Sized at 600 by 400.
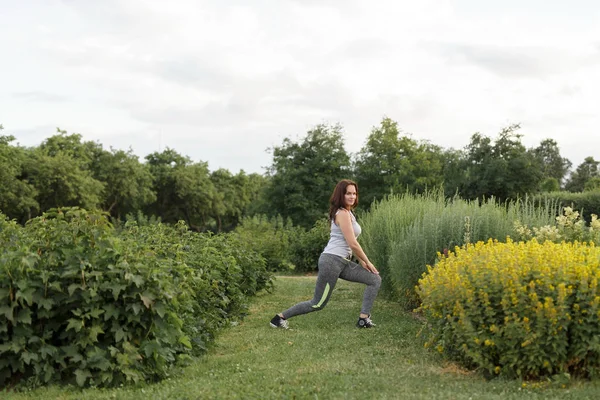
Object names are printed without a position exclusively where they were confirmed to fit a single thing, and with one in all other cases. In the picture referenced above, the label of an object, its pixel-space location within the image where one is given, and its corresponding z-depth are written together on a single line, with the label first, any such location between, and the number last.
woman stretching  8.95
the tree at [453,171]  39.81
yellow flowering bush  5.71
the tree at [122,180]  50.56
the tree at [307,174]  44.22
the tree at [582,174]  69.18
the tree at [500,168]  38.44
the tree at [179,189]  56.56
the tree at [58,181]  42.75
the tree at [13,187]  38.71
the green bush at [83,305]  5.98
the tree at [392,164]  45.38
